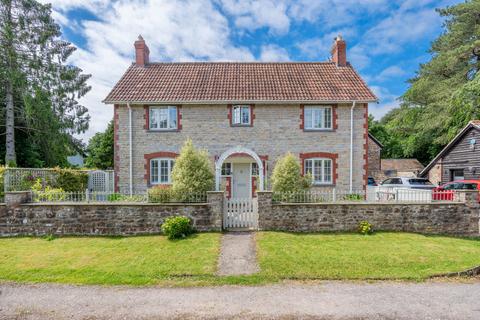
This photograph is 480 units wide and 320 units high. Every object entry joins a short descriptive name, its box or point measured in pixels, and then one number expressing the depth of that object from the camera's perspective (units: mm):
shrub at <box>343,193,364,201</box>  14052
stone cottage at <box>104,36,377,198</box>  16141
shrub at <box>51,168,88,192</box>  16156
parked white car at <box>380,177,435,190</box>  17938
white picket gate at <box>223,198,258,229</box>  10703
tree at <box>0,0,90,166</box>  21656
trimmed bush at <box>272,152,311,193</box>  12180
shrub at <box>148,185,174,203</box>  10773
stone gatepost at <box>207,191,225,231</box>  10297
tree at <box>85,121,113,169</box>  35281
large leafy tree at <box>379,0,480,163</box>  26266
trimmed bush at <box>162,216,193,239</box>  9703
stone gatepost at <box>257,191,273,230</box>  10531
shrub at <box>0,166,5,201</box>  12096
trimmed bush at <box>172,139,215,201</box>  11078
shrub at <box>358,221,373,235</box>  10305
